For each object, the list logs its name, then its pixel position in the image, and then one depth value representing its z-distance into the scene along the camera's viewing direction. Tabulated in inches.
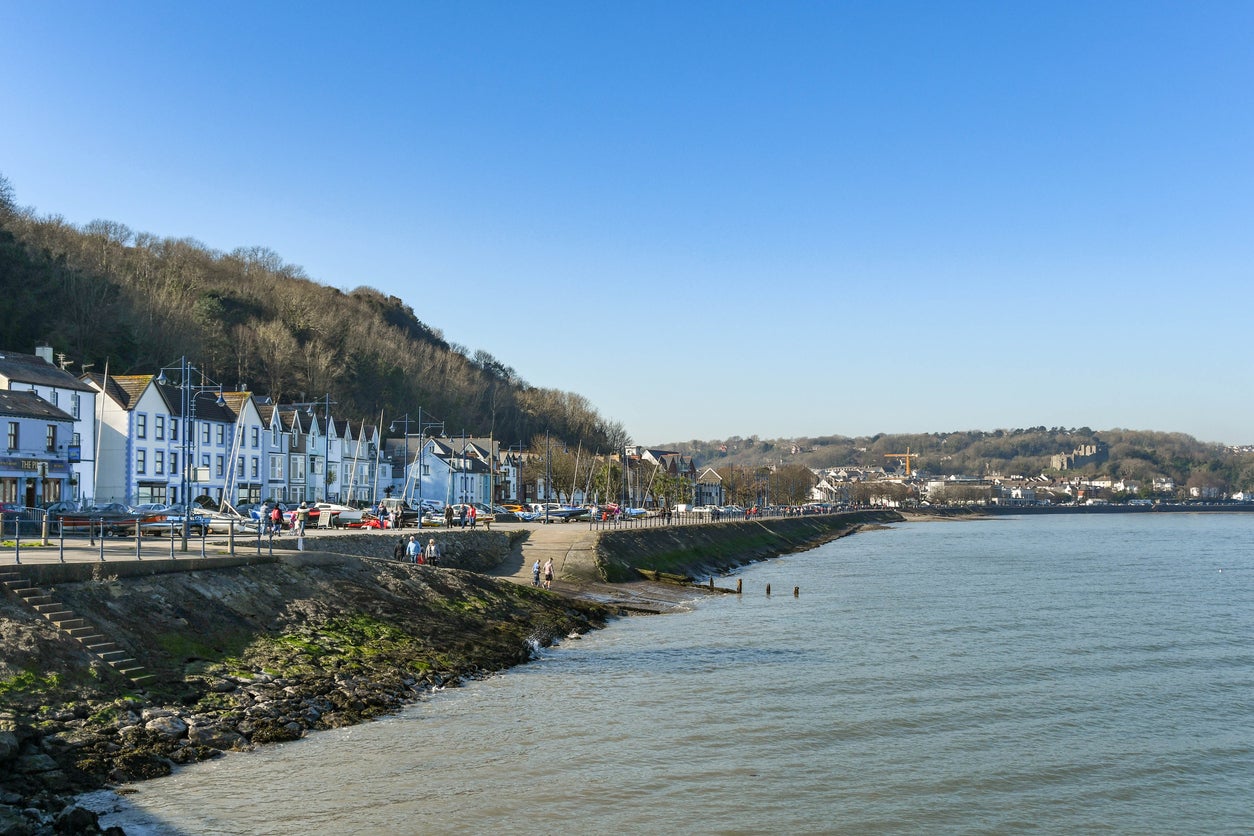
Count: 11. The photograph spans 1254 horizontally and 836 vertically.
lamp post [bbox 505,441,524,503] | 5216.5
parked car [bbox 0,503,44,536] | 1517.0
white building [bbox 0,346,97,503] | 2214.6
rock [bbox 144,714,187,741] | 765.9
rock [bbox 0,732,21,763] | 650.8
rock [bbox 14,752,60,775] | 653.9
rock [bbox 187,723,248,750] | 773.9
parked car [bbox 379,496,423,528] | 2425.0
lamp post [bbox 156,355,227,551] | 1401.3
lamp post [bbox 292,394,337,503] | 3757.4
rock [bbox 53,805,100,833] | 572.1
